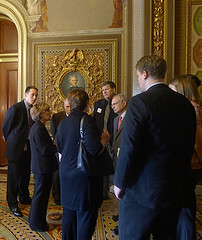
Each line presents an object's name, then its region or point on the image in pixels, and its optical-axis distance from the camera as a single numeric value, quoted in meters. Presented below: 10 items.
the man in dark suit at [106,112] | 4.36
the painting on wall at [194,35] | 4.32
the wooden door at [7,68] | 7.14
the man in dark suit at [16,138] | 3.67
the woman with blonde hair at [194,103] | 2.28
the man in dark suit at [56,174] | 4.07
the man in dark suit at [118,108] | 3.35
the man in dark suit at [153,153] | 1.57
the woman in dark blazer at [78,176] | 2.20
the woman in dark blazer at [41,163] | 2.88
